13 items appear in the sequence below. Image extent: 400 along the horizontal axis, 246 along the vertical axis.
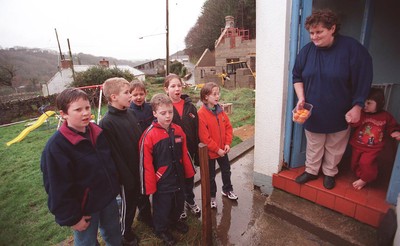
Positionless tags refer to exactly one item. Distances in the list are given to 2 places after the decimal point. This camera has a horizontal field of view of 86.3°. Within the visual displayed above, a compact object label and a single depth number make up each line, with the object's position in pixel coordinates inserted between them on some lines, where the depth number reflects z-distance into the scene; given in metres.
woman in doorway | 1.94
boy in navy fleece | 1.52
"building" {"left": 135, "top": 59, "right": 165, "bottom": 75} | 52.94
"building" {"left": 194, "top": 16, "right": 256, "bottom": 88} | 20.20
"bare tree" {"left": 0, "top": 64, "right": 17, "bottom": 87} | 34.69
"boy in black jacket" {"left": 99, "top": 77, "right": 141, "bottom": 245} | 2.03
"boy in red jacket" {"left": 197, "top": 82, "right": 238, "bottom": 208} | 2.60
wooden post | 1.87
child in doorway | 2.24
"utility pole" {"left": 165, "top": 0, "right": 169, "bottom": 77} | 13.88
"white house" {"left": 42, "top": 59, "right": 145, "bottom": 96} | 28.06
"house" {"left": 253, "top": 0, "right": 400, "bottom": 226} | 2.19
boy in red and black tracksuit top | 2.08
